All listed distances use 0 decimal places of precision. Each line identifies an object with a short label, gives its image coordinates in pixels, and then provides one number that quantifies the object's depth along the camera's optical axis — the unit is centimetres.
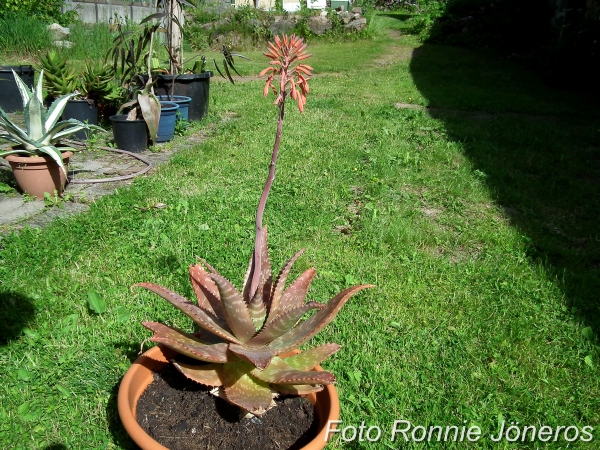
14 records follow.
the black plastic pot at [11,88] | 712
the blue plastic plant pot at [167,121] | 577
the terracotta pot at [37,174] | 393
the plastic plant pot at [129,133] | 537
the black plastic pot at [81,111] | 594
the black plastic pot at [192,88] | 655
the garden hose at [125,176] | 448
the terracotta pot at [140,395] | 154
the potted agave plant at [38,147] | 391
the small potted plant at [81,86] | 587
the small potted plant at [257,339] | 150
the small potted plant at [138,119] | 535
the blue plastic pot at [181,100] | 635
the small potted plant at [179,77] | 651
